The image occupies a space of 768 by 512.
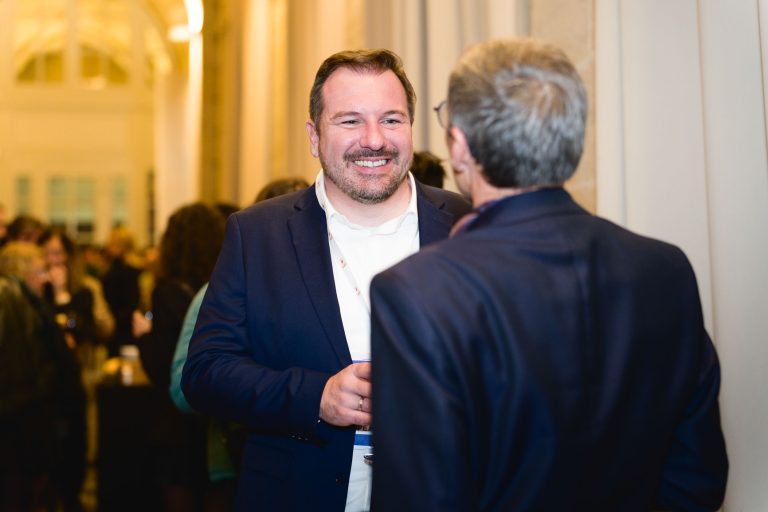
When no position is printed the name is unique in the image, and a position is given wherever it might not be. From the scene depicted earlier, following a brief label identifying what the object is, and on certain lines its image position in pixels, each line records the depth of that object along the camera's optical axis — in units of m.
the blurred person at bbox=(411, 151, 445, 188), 3.01
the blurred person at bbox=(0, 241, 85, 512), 4.54
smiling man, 2.10
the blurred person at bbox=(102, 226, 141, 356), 7.75
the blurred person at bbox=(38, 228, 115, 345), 6.50
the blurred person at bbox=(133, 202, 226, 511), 4.02
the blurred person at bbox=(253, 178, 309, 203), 3.43
